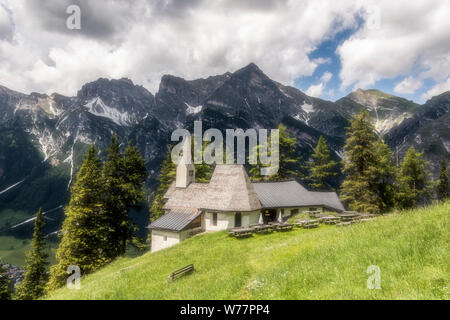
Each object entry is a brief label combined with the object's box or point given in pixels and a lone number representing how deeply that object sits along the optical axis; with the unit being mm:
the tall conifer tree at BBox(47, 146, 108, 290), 31047
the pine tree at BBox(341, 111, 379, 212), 41719
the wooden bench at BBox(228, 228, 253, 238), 28500
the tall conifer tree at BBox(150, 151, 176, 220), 50250
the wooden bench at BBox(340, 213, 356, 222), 30531
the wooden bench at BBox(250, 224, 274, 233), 29045
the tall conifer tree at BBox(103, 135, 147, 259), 39750
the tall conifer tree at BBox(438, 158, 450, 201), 63209
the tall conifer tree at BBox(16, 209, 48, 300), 38947
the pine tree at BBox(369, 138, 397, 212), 41969
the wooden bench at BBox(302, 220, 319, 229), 29914
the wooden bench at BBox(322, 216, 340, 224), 30750
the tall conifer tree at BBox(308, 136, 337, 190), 53656
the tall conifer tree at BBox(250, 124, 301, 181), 51625
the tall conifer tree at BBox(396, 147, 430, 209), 50094
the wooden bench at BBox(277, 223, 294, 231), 29625
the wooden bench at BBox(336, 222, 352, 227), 25431
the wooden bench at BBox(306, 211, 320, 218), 34688
